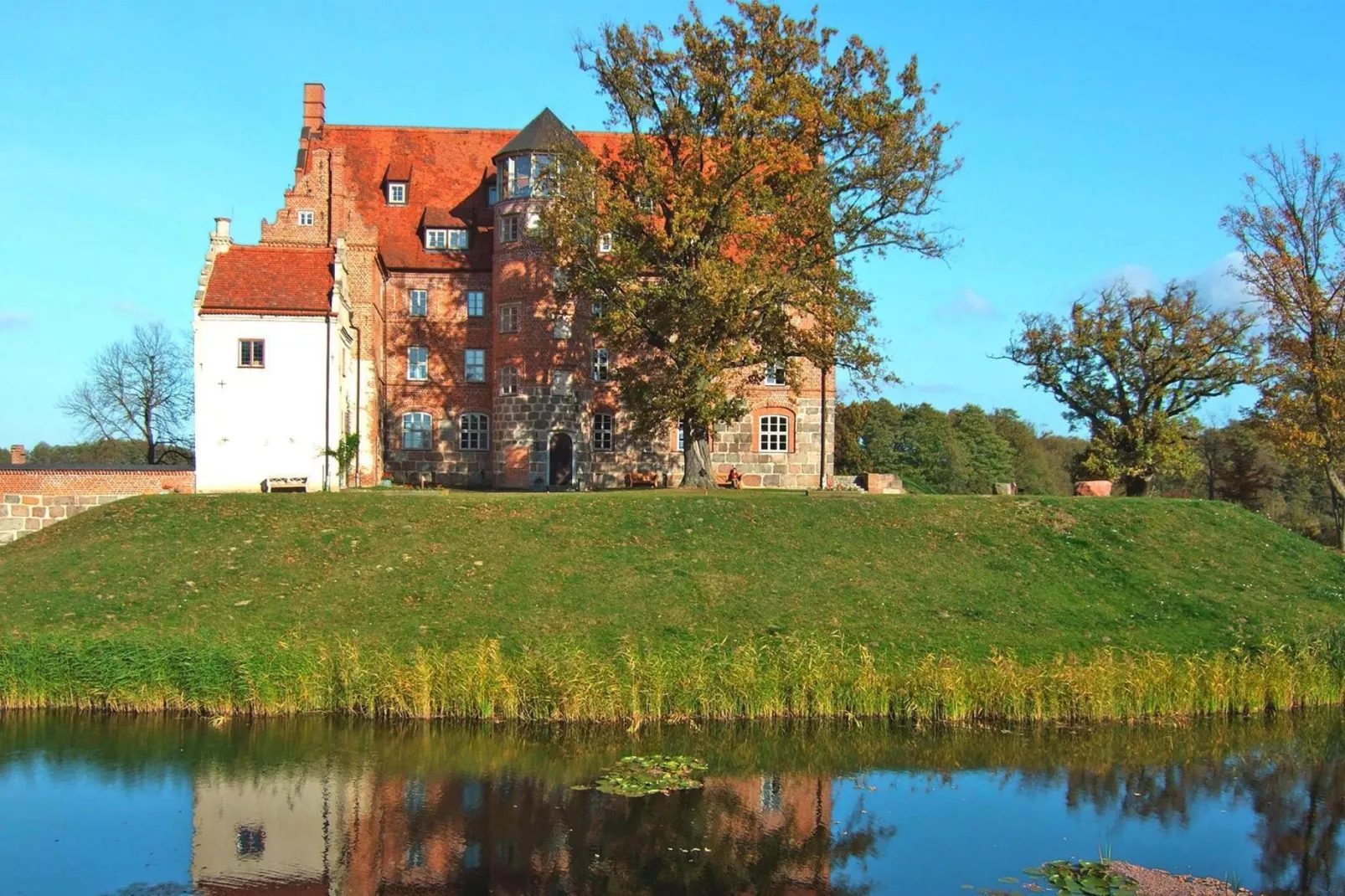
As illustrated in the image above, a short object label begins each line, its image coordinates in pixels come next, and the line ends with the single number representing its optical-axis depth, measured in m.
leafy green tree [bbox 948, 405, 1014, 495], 74.69
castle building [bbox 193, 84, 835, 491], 39.88
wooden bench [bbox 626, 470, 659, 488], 41.84
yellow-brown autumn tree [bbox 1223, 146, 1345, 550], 36.94
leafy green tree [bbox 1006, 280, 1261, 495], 44.09
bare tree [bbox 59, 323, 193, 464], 50.19
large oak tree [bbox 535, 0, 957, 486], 32.41
